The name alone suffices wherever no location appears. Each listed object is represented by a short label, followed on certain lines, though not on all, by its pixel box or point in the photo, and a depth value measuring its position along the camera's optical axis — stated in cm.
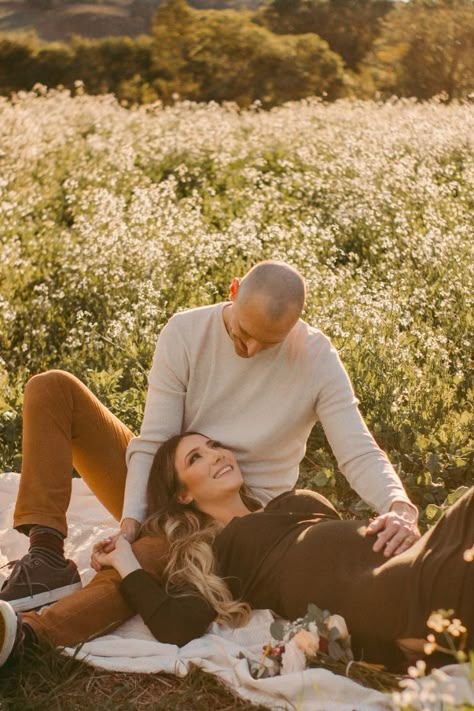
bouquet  311
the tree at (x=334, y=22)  2625
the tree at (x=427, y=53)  2386
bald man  369
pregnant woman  300
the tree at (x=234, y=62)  2208
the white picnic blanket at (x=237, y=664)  304
